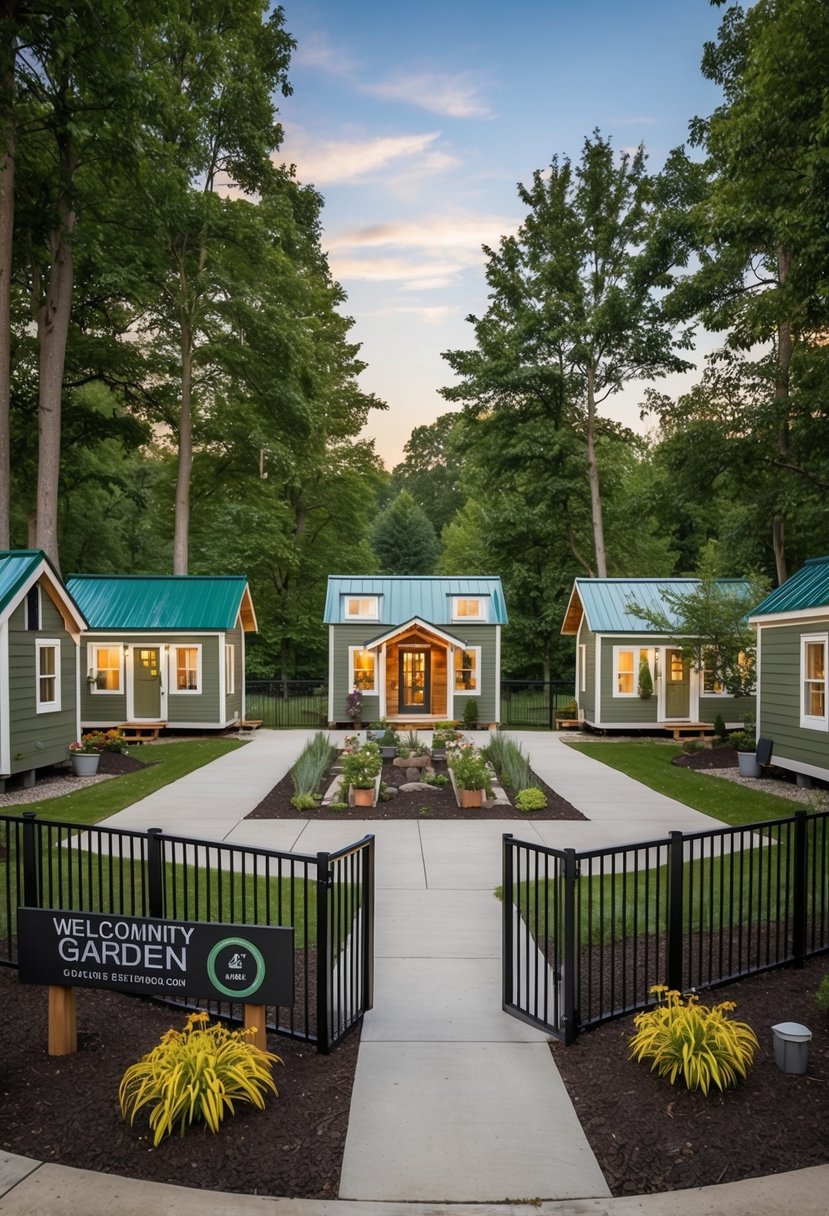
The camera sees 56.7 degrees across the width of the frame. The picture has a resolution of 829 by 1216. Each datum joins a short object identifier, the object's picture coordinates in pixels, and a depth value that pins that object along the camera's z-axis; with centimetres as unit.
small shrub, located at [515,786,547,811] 1212
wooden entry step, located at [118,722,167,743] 2208
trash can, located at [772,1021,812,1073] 448
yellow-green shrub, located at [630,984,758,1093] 426
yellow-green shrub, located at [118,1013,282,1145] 389
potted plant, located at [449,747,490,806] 1237
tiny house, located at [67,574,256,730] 2230
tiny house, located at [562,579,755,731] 2278
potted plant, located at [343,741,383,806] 1254
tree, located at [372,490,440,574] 5069
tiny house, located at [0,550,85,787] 1361
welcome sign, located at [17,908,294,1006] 435
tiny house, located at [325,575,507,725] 2473
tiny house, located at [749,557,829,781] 1373
